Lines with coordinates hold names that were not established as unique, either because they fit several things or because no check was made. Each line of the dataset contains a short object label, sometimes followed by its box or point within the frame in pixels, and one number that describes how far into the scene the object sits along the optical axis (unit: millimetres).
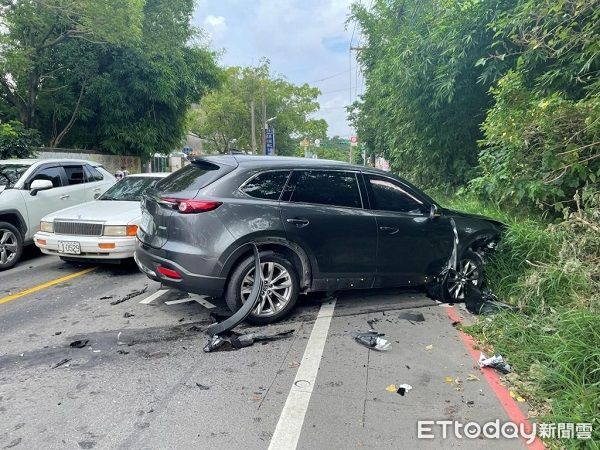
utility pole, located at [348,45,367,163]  19128
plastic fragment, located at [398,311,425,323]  4944
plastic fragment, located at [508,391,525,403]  3328
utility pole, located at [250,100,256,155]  37812
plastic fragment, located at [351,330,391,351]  4172
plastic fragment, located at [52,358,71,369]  3715
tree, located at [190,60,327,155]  41688
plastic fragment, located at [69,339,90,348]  4094
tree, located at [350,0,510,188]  7895
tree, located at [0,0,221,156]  12195
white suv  7043
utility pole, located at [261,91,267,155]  40875
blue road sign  44844
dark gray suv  4383
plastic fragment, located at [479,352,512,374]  3771
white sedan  6137
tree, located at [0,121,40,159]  11438
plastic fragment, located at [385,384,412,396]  3422
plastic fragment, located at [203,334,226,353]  4043
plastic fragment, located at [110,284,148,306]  5334
